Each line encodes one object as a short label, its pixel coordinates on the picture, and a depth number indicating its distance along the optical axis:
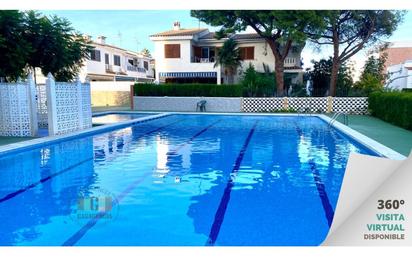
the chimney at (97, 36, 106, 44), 46.83
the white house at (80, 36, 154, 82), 42.88
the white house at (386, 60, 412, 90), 39.81
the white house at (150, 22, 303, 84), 34.88
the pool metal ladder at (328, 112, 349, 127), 17.60
